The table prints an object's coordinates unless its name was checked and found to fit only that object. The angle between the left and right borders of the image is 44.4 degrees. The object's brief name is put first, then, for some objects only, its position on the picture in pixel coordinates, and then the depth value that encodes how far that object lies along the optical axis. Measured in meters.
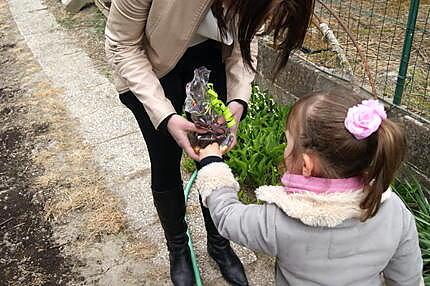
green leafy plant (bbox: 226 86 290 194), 2.98
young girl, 1.33
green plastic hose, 2.36
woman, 1.62
